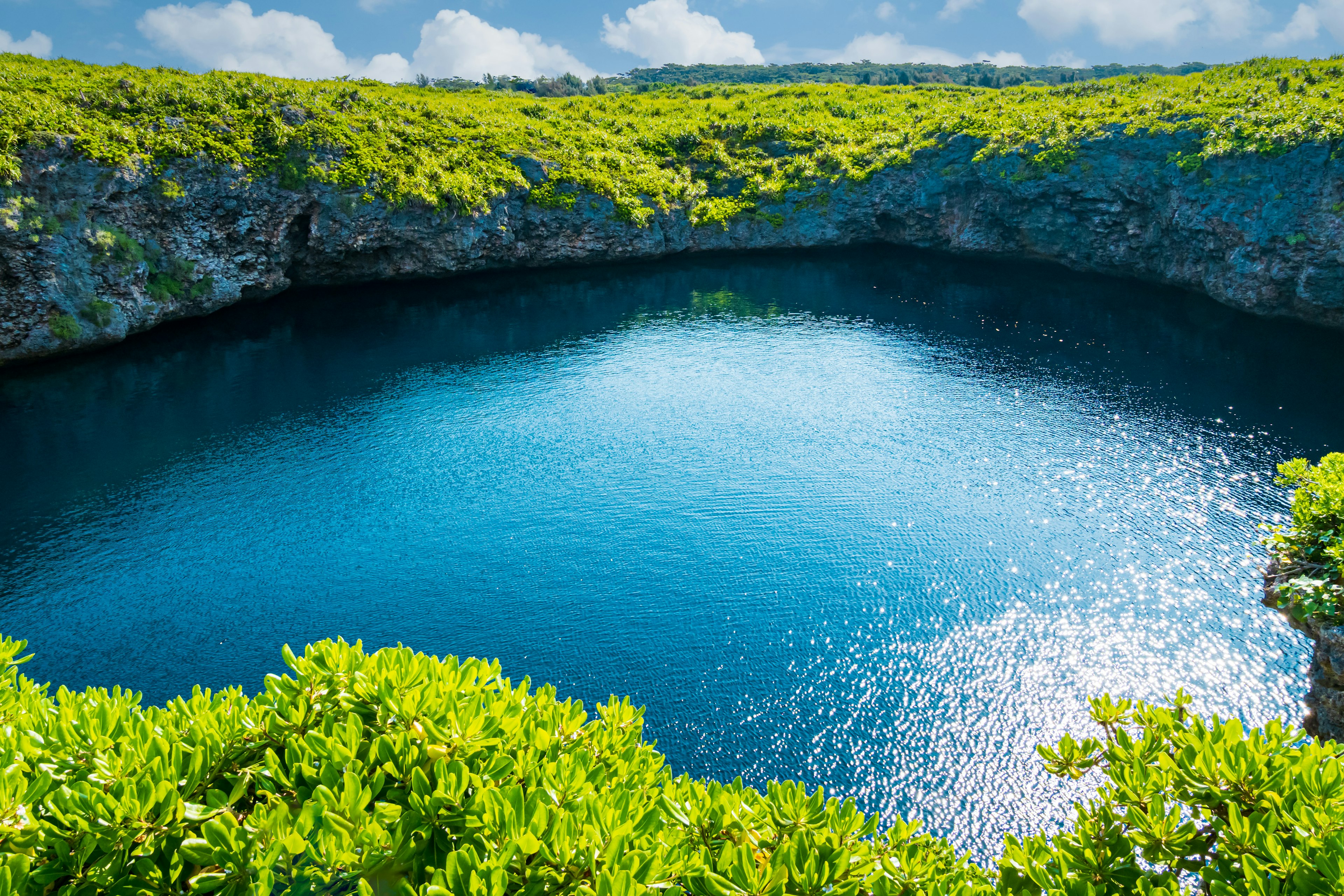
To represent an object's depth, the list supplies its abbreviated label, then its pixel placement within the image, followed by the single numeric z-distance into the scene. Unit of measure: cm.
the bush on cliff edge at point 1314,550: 1078
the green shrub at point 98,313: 2938
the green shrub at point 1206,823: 442
